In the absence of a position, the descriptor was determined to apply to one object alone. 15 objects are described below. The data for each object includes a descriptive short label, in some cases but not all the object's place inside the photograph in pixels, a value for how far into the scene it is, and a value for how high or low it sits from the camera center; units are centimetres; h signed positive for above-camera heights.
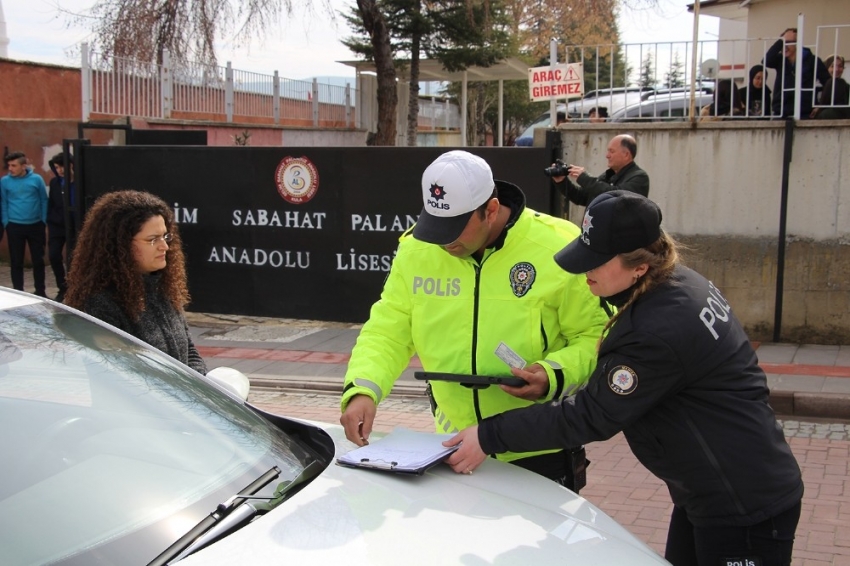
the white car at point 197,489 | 208 -82
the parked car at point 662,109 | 908 +70
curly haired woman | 356 -39
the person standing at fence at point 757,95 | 891 +84
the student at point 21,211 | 1148 -49
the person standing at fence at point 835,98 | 870 +79
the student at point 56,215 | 1152 -55
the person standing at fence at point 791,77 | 876 +99
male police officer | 279 -40
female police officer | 236 -56
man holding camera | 786 +1
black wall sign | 938 -39
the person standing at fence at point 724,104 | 896 +75
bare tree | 1673 +269
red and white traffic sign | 957 +101
